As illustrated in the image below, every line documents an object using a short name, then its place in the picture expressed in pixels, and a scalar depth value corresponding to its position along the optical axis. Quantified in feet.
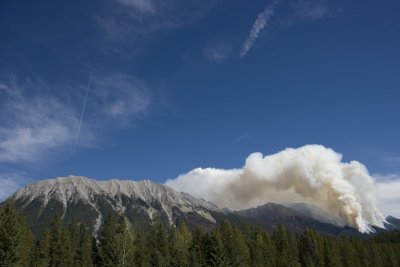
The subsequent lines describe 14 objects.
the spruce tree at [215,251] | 328.29
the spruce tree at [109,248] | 314.55
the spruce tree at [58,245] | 357.20
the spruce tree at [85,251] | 379.96
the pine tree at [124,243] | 316.60
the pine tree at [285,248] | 426.39
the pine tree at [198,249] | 327.26
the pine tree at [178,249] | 324.43
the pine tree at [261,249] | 395.87
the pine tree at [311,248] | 462.76
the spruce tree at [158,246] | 319.66
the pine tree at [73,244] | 368.50
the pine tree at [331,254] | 465.47
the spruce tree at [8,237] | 231.44
